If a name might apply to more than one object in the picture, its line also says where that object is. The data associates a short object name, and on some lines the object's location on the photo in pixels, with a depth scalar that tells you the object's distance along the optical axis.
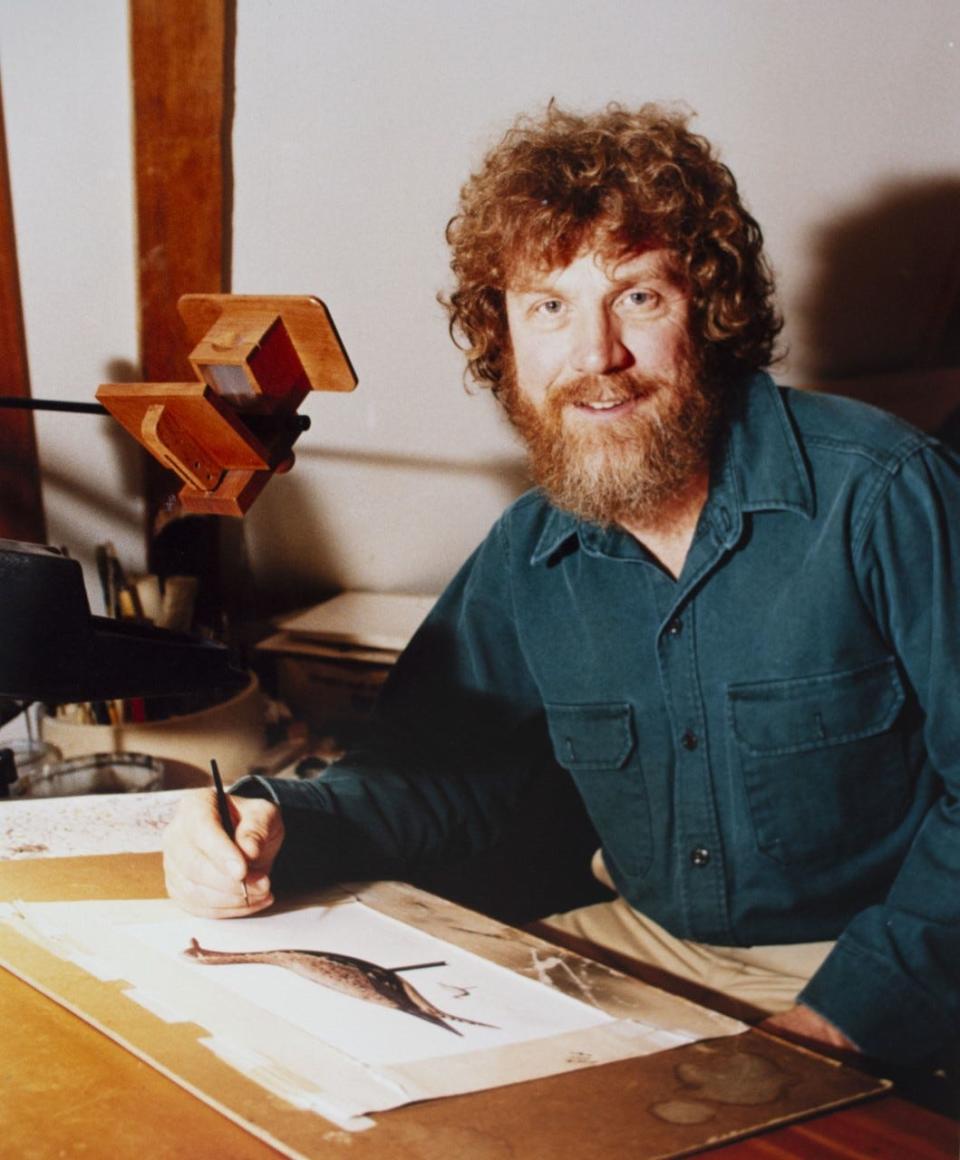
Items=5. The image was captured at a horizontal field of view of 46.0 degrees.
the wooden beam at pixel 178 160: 1.30
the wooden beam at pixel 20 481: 1.60
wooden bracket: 0.92
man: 1.18
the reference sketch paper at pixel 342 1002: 0.75
